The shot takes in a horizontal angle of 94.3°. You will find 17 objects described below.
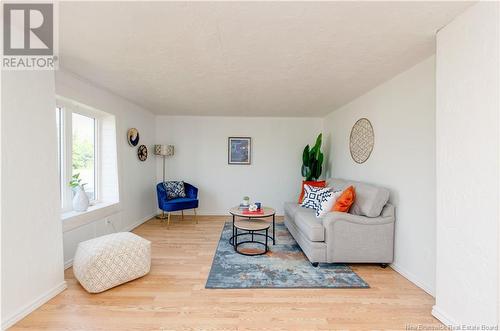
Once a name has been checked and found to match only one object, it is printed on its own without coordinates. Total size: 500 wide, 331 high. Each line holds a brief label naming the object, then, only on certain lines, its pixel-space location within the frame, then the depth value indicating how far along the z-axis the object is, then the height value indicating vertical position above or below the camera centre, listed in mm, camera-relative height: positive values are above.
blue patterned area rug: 2279 -1178
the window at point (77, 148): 2824 +213
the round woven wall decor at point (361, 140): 3166 +331
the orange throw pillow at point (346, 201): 2826 -463
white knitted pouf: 2098 -922
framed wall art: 5105 +277
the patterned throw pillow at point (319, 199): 3025 -515
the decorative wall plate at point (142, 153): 4305 +213
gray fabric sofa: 2592 -815
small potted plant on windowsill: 2838 -393
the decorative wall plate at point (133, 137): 3954 +477
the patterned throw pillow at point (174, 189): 4566 -505
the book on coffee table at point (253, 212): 3246 -692
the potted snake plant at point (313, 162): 4531 +25
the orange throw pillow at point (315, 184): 4120 -371
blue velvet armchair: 4195 -701
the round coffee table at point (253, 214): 3168 -700
